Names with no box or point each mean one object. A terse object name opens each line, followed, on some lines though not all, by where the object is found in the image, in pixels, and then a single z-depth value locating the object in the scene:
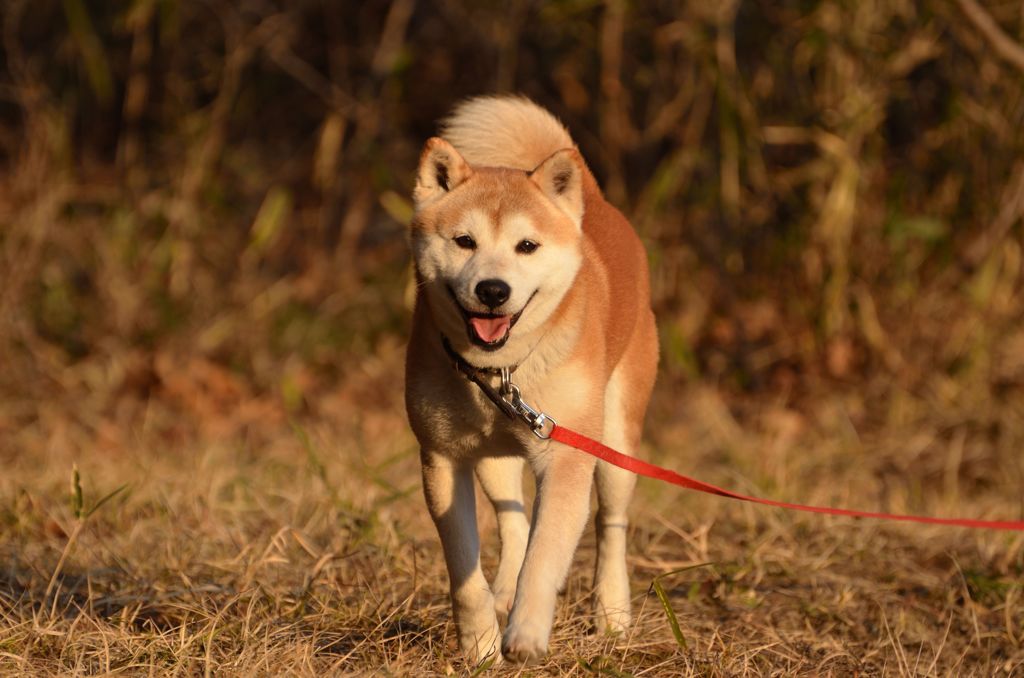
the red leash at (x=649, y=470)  6.23
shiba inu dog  6.07
